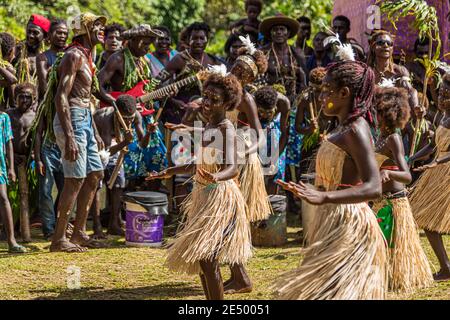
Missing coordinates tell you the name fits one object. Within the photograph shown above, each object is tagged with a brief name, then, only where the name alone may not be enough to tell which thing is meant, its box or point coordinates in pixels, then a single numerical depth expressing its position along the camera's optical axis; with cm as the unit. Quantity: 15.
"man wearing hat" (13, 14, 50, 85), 868
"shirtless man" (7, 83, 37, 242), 803
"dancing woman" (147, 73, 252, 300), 512
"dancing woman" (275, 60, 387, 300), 412
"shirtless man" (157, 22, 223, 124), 928
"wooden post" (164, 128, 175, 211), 883
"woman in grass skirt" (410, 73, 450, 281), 630
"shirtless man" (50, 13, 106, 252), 712
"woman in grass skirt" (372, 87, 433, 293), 580
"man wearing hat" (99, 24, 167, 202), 860
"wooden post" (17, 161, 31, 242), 790
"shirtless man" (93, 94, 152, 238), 806
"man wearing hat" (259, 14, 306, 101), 956
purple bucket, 765
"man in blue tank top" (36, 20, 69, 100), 831
